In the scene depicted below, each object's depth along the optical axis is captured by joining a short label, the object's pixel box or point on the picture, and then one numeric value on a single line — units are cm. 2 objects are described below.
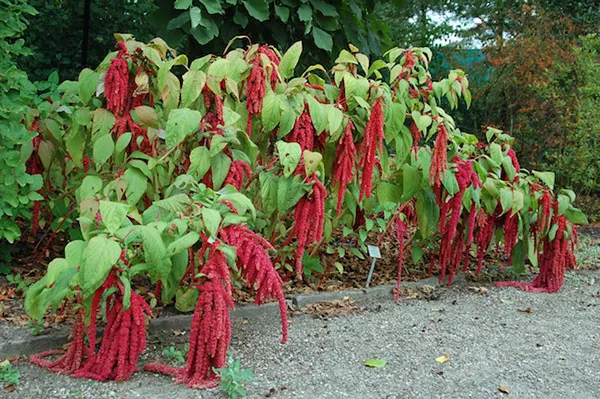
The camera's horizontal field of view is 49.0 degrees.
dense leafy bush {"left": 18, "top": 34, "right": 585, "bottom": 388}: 217
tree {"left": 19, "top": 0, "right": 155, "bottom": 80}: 585
